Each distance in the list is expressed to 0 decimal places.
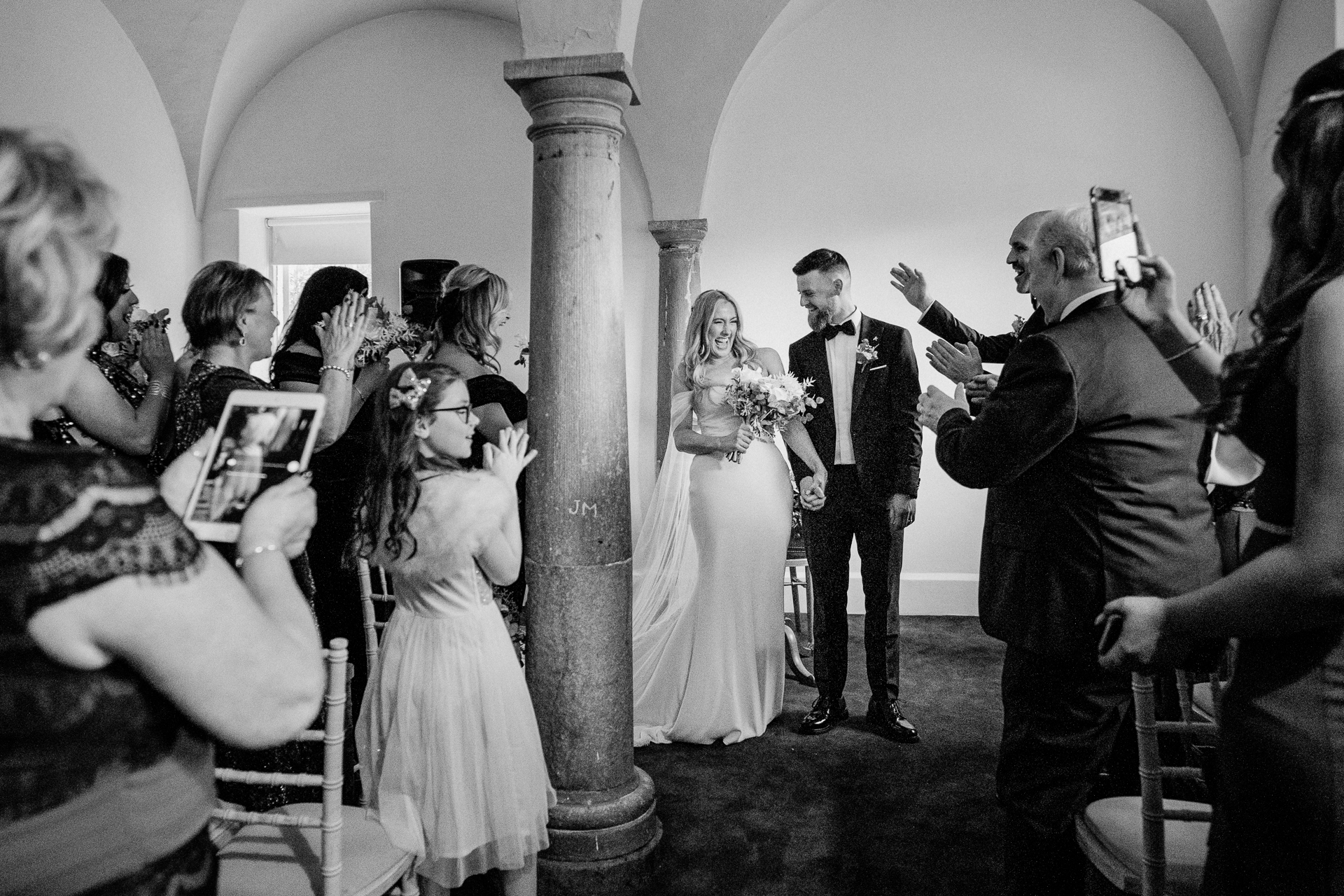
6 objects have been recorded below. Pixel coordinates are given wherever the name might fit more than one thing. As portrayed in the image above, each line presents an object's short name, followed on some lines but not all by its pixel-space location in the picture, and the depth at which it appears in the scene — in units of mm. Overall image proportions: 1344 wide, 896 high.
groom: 4559
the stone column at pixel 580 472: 3092
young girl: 2408
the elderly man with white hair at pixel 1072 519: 2297
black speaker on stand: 7266
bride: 4539
